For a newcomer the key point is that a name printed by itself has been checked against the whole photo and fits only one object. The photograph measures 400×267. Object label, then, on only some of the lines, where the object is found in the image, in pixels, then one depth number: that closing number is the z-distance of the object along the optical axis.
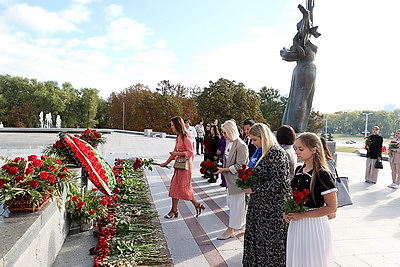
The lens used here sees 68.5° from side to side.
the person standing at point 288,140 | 3.64
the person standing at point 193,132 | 14.37
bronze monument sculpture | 9.18
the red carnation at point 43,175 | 2.92
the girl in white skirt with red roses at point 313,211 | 2.36
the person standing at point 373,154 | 8.66
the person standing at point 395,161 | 8.32
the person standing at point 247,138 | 5.42
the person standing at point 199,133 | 14.10
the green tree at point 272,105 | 44.47
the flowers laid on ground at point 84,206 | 4.15
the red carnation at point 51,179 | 2.99
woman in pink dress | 4.79
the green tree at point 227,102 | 33.56
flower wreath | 4.41
